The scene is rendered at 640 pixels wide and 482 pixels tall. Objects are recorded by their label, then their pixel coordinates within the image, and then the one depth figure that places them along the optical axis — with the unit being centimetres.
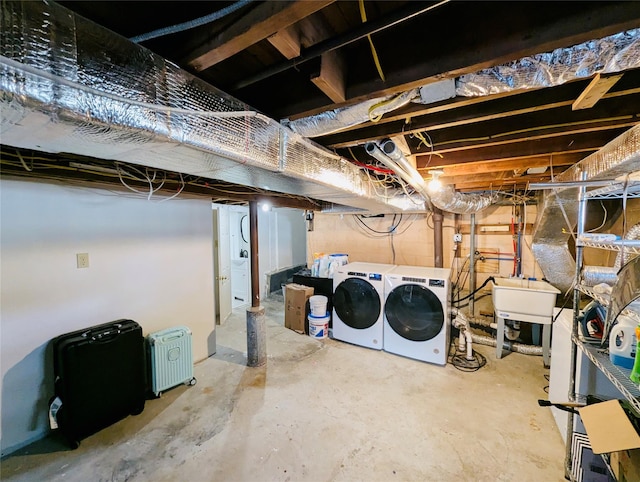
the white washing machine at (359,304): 320
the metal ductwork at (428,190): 157
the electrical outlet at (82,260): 210
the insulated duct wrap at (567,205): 137
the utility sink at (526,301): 280
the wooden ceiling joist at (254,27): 67
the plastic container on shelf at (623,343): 133
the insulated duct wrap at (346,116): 113
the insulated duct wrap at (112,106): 63
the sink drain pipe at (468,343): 301
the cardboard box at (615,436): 108
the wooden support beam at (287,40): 80
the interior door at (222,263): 409
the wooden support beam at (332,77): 96
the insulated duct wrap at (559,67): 80
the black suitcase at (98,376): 185
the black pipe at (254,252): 297
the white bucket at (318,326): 361
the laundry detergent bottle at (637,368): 116
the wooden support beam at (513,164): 212
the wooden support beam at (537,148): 178
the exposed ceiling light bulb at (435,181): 239
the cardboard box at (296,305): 378
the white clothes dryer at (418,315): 285
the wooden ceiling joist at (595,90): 96
